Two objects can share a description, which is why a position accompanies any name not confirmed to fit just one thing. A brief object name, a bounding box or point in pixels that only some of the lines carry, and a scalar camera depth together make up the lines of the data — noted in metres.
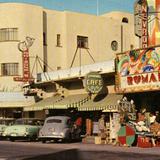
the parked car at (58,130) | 28.97
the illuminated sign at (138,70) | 27.28
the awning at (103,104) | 30.06
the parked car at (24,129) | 30.59
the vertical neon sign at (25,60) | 39.53
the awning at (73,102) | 33.59
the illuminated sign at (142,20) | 32.66
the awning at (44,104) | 36.27
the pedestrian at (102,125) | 28.88
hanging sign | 31.36
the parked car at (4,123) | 33.02
